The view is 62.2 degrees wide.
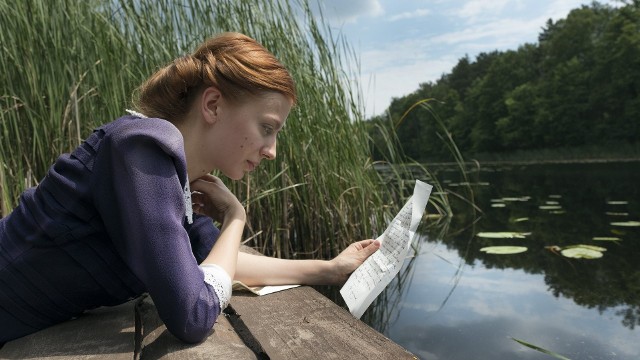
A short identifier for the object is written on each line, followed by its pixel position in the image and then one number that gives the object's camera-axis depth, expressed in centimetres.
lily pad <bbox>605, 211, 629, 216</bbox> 440
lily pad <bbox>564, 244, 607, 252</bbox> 304
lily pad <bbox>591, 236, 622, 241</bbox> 331
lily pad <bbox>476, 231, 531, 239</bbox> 361
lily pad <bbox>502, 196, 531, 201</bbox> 590
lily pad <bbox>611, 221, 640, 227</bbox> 382
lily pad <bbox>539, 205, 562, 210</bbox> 497
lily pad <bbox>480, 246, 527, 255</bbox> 312
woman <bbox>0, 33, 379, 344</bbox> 84
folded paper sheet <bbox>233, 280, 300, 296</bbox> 126
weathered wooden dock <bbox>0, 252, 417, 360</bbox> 85
